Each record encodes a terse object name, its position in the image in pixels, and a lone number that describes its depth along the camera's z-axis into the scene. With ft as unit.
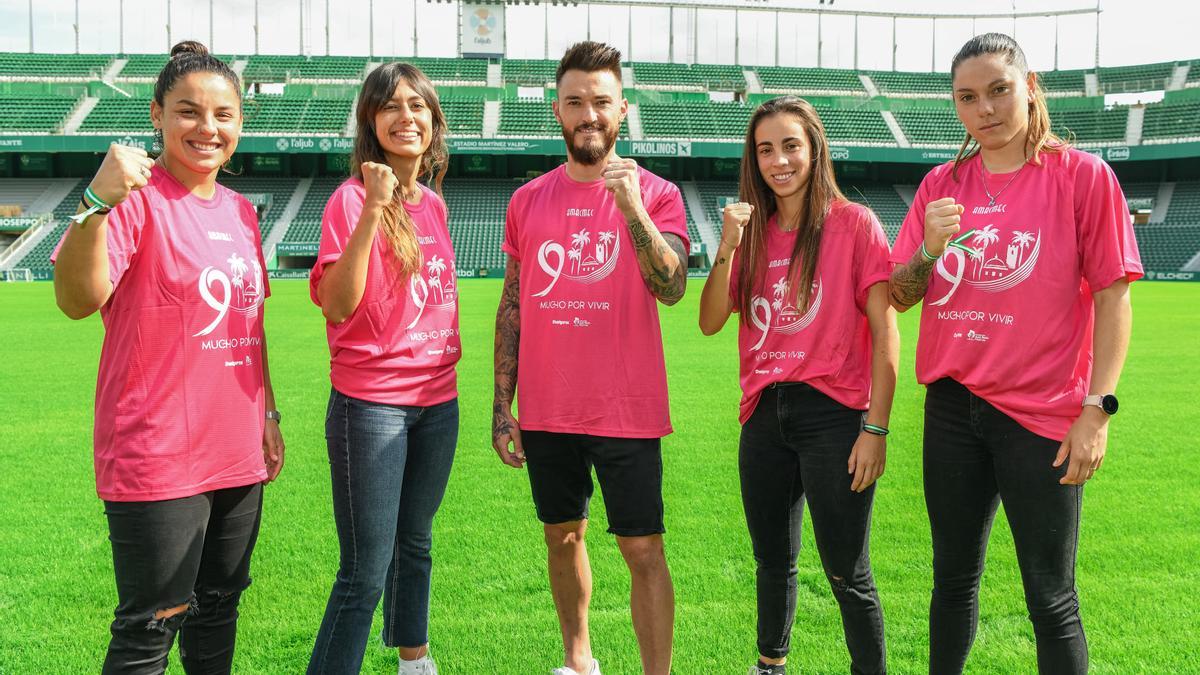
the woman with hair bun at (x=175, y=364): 8.08
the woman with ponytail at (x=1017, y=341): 8.73
